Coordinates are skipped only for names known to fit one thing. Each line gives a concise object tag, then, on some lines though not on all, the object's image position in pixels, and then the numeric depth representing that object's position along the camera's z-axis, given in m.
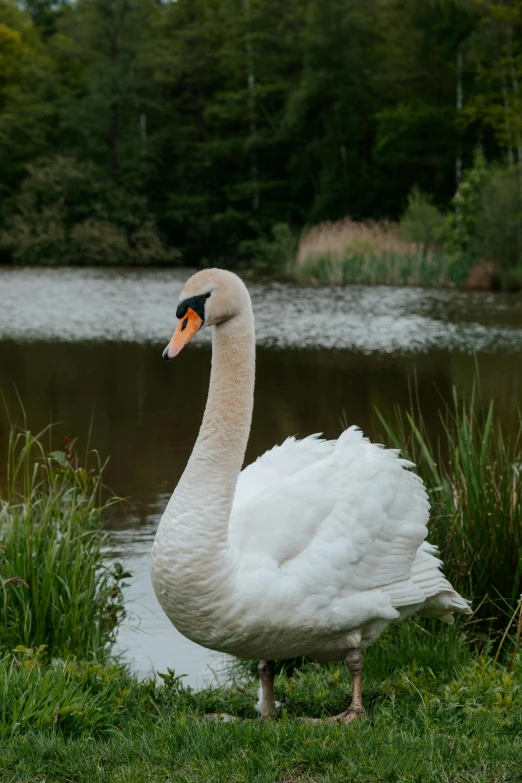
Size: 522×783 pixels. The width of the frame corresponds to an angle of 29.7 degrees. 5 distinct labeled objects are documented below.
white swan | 3.34
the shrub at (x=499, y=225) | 26.70
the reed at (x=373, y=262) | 27.45
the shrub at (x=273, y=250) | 36.72
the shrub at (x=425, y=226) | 30.94
